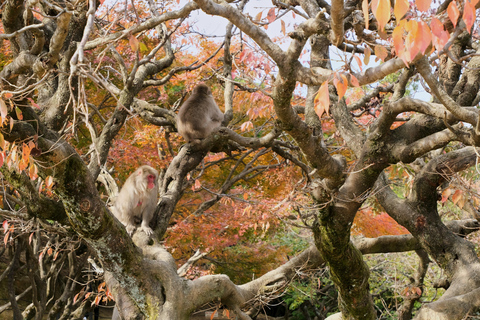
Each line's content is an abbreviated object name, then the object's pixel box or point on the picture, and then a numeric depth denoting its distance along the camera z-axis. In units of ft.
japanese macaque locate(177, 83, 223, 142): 25.05
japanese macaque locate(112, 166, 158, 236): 22.11
